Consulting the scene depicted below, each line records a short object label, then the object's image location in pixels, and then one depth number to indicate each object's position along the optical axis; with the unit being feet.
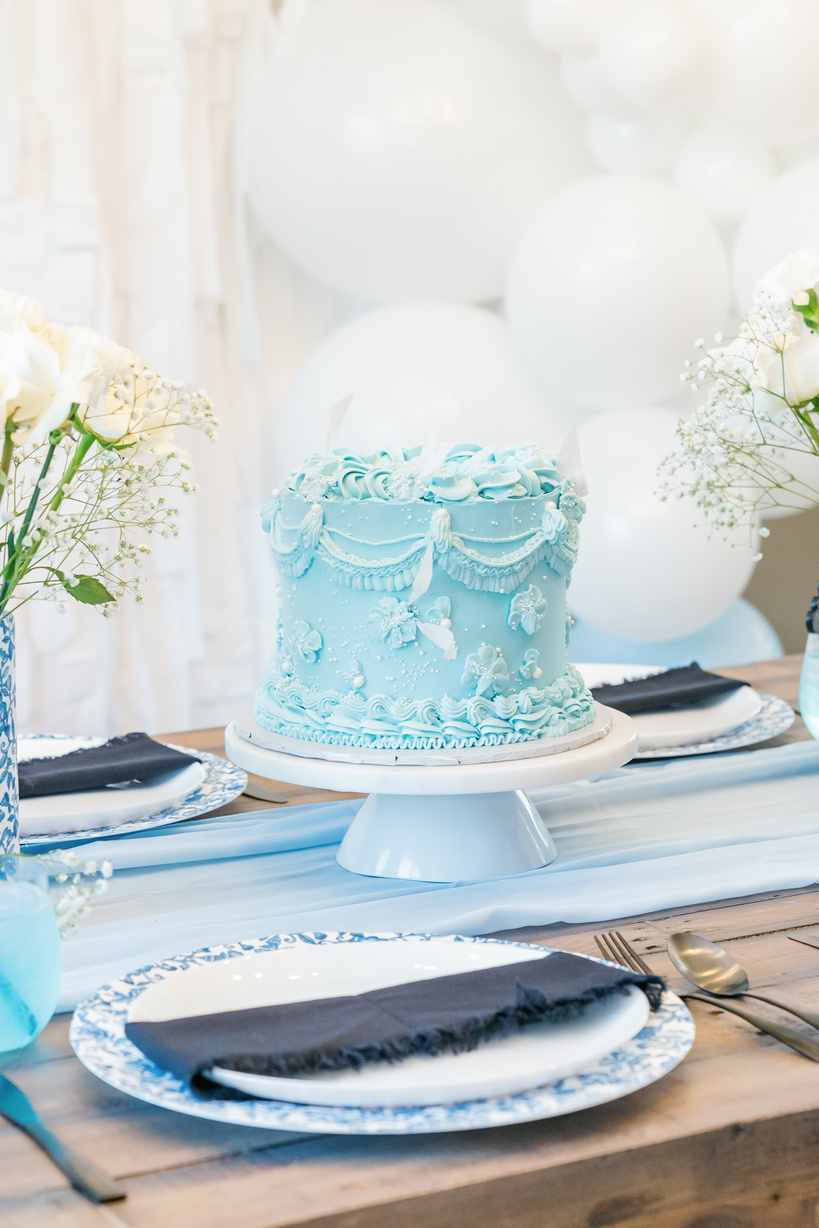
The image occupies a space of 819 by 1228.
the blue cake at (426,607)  3.77
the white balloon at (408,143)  8.87
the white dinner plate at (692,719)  4.95
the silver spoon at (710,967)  2.74
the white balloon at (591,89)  8.87
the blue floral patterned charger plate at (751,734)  4.89
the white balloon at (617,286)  8.42
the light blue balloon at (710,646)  10.25
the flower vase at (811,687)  4.30
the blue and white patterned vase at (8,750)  3.07
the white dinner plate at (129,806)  4.00
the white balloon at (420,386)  8.80
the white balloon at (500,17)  9.24
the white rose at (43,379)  2.48
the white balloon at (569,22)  8.51
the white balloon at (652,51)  8.19
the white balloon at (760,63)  8.13
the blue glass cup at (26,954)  2.39
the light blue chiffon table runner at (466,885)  3.23
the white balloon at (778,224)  8.34
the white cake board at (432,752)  3.60
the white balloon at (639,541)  8.88
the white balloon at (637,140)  9.40
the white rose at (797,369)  3.86
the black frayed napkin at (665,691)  5.19
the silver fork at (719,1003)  2.45
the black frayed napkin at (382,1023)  2.17
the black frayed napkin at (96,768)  4.26
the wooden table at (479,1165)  1.95
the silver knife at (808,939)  3.09
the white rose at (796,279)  3.81
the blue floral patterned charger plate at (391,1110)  2.05
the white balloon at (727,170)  9.41
